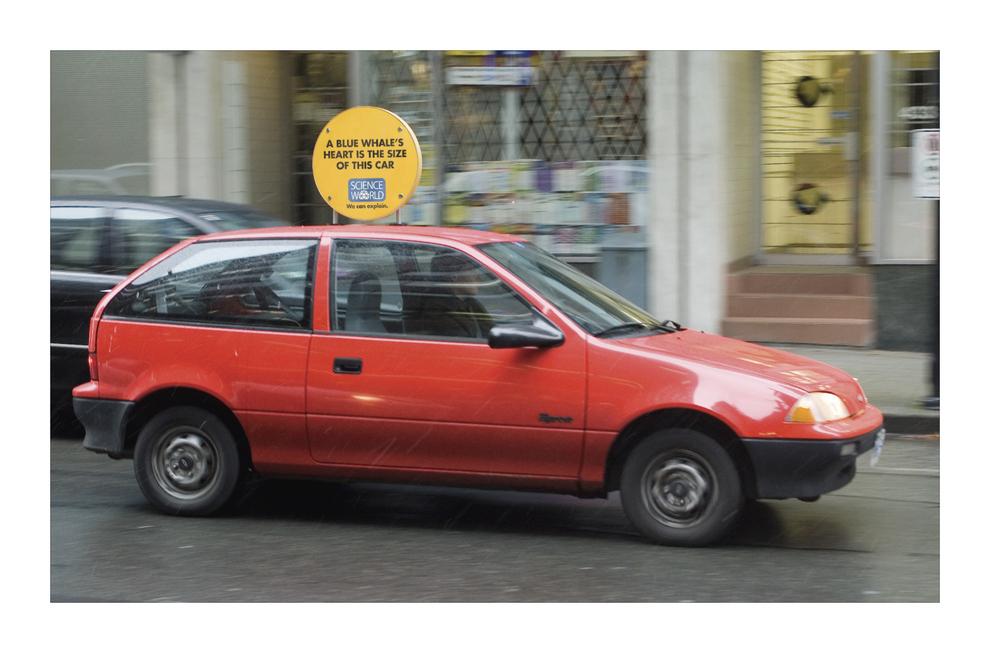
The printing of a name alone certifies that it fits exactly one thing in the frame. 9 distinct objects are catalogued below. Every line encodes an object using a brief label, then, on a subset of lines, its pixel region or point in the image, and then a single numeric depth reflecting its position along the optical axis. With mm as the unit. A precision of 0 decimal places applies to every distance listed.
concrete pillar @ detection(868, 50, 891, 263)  12953
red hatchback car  5961
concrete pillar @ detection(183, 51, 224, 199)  14070
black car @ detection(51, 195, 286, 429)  8781
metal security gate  12953
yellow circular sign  9516
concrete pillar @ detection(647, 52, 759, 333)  12555
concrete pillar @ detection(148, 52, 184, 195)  14109
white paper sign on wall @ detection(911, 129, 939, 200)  9312
